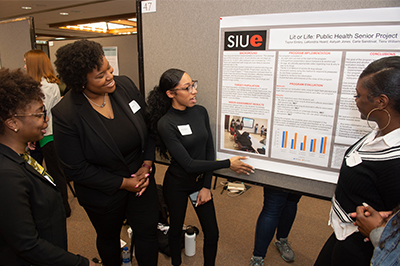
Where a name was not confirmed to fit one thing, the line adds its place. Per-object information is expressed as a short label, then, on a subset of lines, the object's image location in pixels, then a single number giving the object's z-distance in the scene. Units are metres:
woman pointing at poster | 1.46
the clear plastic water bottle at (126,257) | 1.89
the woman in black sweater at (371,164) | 0.87
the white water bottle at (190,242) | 2.03
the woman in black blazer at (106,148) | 1.23
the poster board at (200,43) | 1.40
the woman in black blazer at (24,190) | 0.82
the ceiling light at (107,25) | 6.75
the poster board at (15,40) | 3.09
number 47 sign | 1.65
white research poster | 1.16
